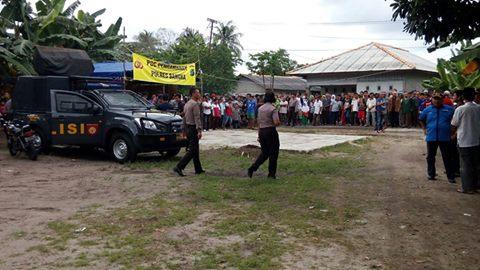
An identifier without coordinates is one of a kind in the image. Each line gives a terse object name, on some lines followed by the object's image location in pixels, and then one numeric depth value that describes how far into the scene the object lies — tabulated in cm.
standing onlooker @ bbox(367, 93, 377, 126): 2264
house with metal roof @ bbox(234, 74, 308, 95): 5225
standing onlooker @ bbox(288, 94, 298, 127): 2608
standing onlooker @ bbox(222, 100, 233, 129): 2427
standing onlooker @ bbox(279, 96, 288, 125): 2664
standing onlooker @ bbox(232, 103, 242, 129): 2508
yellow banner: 1855
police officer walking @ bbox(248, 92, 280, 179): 958
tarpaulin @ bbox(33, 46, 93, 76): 1608
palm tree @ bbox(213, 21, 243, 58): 5382
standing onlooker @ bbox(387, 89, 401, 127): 2329
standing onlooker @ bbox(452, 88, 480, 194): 866
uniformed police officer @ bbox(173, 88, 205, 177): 1015
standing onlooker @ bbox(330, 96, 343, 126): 2611
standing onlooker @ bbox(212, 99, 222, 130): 2348
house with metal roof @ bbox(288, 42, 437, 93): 3228
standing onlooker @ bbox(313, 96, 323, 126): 2648
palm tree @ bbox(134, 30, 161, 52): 6334
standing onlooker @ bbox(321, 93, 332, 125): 2671
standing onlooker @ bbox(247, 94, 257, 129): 2489
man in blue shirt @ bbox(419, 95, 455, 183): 962
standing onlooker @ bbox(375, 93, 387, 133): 2158
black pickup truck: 1196
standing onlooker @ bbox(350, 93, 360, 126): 2495
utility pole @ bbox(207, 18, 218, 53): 4229
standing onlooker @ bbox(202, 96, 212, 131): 2250
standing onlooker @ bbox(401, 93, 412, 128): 2322
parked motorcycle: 1301
